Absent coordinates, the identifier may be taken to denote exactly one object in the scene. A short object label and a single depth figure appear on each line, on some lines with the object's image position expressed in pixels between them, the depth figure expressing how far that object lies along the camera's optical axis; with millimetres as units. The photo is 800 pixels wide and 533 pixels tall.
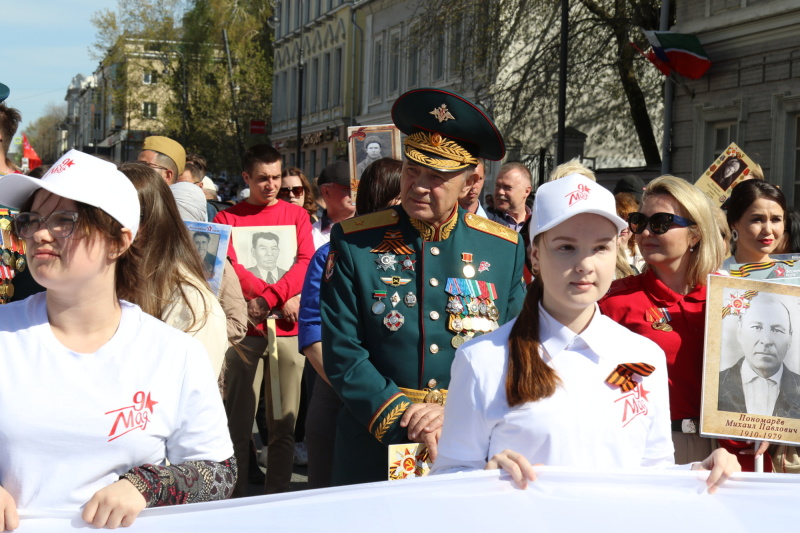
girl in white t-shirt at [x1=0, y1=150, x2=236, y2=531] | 2477
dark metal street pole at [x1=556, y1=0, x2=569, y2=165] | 16562
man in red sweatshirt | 6988
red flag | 19114
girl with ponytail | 2713
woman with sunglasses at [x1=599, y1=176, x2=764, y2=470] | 3977
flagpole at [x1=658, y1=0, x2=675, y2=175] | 20828
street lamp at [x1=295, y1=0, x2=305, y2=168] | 38244
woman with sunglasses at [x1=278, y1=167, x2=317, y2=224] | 10414
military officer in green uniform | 3871
